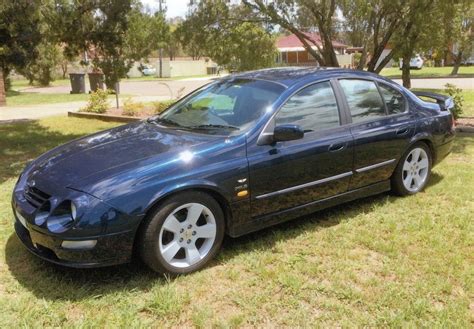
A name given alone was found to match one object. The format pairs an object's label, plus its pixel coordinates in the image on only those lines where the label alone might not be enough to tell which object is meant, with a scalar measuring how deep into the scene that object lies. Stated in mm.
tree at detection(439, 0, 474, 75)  9156
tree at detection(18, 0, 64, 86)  8328
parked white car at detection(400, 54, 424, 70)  42312
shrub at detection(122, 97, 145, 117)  13305
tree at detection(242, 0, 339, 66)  10305
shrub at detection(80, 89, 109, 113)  13828
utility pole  48347
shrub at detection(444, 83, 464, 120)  10373
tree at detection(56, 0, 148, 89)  8539
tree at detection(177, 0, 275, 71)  11133
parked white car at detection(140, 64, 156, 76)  54034
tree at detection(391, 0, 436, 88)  9133
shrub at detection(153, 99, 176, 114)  12914
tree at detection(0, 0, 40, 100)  8023
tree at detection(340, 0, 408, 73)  9328
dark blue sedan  3375
